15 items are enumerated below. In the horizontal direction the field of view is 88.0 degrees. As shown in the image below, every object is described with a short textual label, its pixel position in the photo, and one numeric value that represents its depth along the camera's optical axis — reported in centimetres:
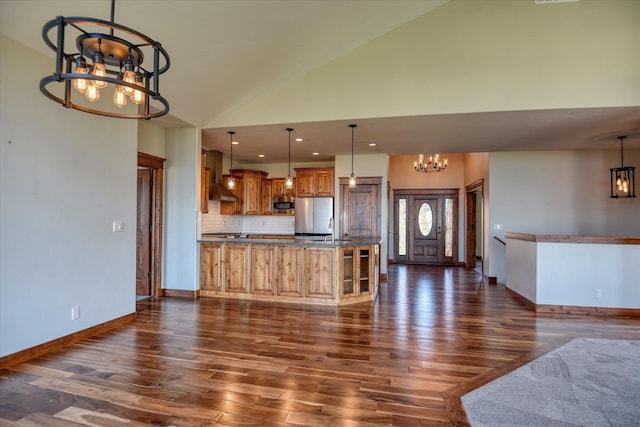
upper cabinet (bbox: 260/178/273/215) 839
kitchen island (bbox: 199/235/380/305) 504
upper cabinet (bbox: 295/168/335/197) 777
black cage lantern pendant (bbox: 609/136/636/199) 555
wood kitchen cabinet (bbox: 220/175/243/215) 807
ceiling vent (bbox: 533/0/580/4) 419
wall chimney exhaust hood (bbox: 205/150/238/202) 717
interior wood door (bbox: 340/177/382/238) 726
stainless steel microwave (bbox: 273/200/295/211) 817
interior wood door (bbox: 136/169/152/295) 557
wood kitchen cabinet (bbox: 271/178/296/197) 838
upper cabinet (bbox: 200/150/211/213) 573
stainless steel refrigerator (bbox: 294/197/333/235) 761
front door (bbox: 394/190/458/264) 995
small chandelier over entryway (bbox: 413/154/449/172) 819
